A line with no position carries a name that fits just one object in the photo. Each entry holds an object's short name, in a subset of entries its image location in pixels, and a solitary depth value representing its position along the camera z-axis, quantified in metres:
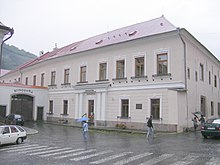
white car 14.20
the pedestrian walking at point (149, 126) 17.66
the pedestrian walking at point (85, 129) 16.85
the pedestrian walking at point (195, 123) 21.26
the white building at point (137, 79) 21.23
